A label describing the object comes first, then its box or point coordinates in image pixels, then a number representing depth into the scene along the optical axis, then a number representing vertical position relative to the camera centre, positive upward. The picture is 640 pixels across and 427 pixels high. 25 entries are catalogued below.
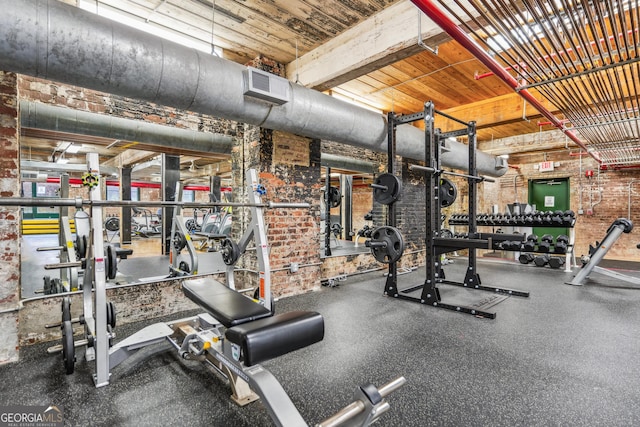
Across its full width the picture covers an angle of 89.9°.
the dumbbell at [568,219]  5.48 -0.17
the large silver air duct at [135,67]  1.93 +1.07
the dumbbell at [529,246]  5.50 -0.62
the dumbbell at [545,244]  5.64 -0.61
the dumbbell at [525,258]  6.71 -1.01
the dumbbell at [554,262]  6.32 -1.05
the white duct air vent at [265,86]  2.85 +1.17
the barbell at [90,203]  1.75 +0.08
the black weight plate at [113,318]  2.46 -0.79
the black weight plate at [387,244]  3.78 -0.38
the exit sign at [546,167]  8.34 +1.13
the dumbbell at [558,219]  5.54 -0.17
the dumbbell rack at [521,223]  5.55 -0.25
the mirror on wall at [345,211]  6.31 +0.04
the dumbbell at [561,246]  5.47 -0.63
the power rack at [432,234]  3.80 -0.31
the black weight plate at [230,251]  3.03 -0.36
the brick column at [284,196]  4.04 +0.24
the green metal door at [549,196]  8.32 +0.37
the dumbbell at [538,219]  5.69 -0.17
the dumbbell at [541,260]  6.50 -1.03
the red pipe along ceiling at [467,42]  2.01 +1.26
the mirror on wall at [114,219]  3.89 -0.03
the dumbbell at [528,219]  5.80 -0.17
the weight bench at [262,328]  1.38 -0.54
